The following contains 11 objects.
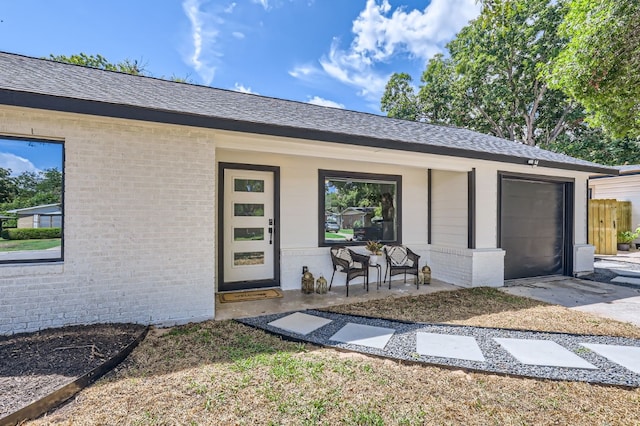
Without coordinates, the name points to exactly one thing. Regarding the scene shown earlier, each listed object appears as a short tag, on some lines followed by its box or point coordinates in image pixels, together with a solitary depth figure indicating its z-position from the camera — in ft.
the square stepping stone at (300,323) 12.64
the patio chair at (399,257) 20.60
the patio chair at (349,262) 18.40
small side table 20.13
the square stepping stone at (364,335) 11.29
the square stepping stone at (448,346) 10.23
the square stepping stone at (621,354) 9.76
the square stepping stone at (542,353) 9.78
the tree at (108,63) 53.78
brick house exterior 11.36
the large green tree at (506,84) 46.39
